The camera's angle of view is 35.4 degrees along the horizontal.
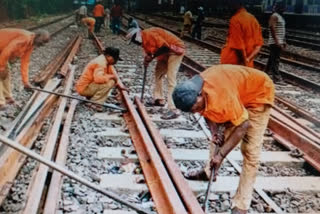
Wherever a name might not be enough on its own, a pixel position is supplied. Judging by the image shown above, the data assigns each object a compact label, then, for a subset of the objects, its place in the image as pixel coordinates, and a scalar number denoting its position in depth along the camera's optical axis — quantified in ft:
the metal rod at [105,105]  21.57
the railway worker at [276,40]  29.27
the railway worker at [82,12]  52.75
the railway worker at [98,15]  54.90
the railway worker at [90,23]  55.52
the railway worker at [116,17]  61.31
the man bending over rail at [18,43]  17.67
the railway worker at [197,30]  60.60
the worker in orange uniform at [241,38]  19.06
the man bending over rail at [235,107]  9.89
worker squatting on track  22.25
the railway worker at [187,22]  57.06
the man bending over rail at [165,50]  20.43
